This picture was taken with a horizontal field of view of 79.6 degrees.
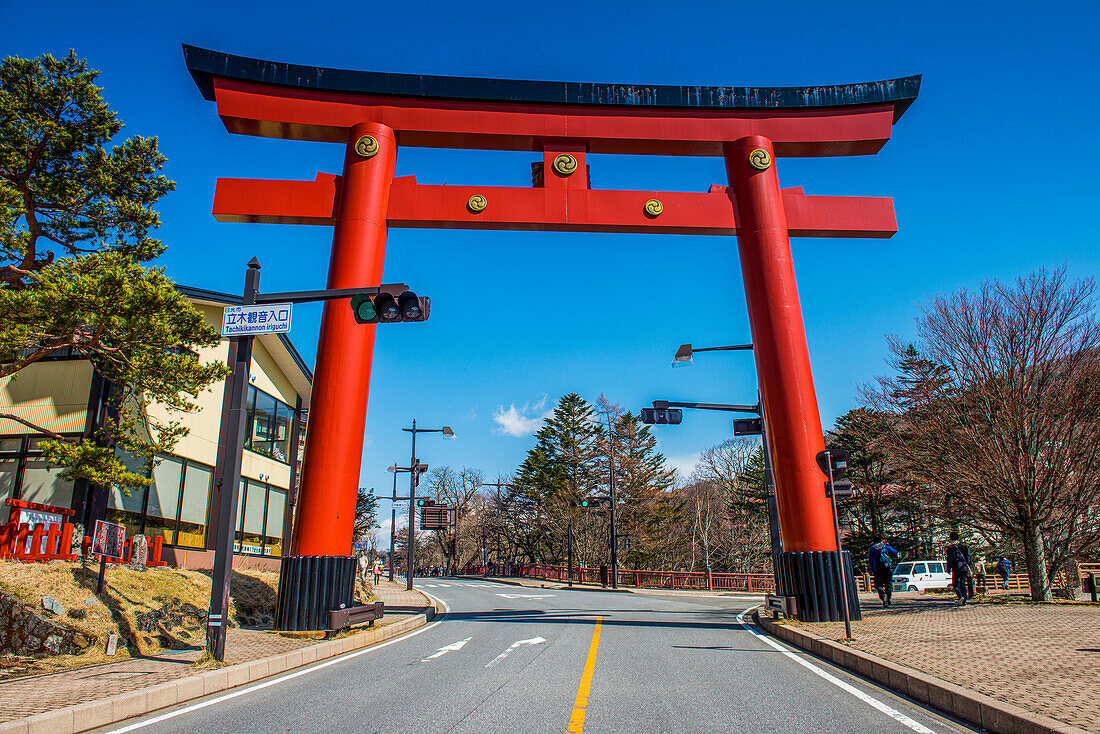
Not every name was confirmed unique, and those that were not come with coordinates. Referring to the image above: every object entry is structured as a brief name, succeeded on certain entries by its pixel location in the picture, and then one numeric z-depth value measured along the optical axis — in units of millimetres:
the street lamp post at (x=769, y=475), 14086
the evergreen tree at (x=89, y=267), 10258
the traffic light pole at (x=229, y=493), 7720
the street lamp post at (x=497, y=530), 64000
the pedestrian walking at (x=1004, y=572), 31411
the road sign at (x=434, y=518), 33250
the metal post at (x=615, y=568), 32875
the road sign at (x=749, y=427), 16953
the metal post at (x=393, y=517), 46366
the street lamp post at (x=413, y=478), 29702
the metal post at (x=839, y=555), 10210
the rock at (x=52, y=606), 9750
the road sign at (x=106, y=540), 10453
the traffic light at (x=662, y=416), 19375
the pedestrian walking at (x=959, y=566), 15734
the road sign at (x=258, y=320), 8914
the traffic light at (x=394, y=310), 8695
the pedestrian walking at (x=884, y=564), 15683
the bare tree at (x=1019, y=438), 16062
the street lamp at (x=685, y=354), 17062
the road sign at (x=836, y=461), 10669
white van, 31859
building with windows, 16547
